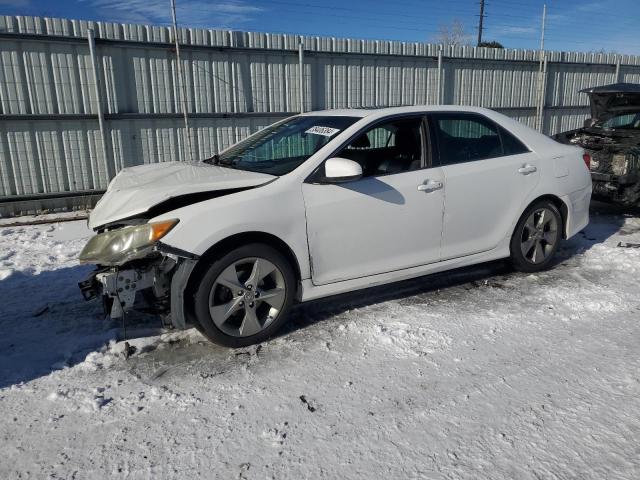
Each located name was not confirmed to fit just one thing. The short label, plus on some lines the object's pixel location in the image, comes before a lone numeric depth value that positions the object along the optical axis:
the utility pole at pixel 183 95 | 8.74
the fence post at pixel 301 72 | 9.91
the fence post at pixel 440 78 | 11.66
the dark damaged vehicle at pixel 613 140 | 7.08
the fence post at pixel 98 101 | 8.21
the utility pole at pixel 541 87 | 13.43
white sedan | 3.51
